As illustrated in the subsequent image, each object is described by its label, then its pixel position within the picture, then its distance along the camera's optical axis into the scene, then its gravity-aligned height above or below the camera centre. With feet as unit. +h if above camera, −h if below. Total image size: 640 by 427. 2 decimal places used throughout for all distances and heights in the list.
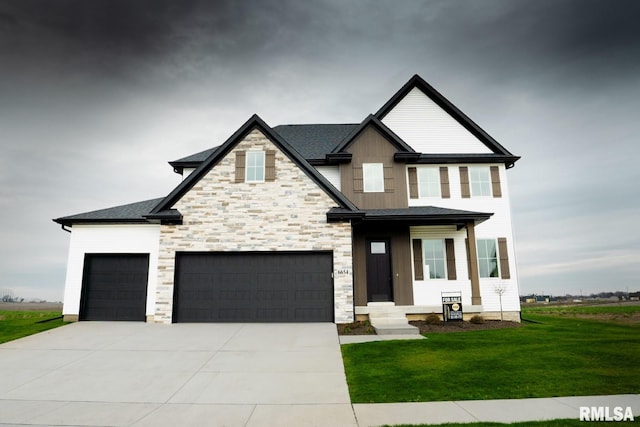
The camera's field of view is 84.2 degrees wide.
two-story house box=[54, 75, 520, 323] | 44.04 +5.12
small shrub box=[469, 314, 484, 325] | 44.54 -5.38
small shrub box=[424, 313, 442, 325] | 44.04 -5.26
